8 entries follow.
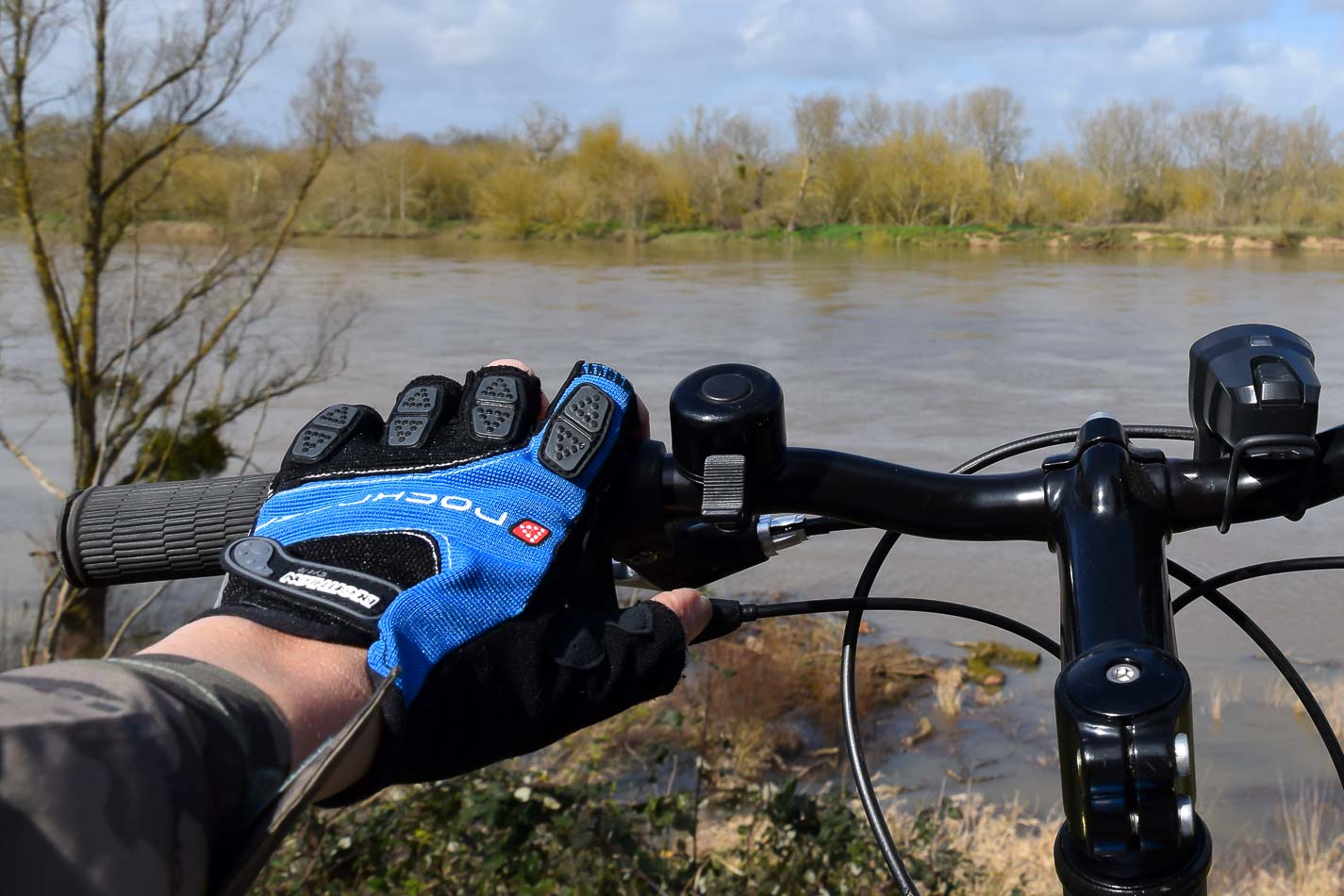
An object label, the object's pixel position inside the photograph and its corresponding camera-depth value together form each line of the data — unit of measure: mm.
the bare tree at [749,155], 40562
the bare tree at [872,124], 40906
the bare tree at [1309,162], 30891
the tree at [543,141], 40375
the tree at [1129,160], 36375
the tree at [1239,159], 31375
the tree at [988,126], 39344
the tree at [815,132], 38719
